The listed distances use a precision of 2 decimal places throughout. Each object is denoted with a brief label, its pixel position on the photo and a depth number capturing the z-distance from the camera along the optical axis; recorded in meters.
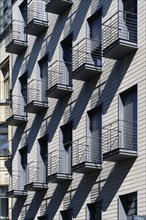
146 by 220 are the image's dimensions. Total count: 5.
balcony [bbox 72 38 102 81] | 32.65
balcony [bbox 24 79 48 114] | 38.81
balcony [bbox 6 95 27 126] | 42.28
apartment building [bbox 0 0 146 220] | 29.86
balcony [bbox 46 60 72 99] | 35.75
